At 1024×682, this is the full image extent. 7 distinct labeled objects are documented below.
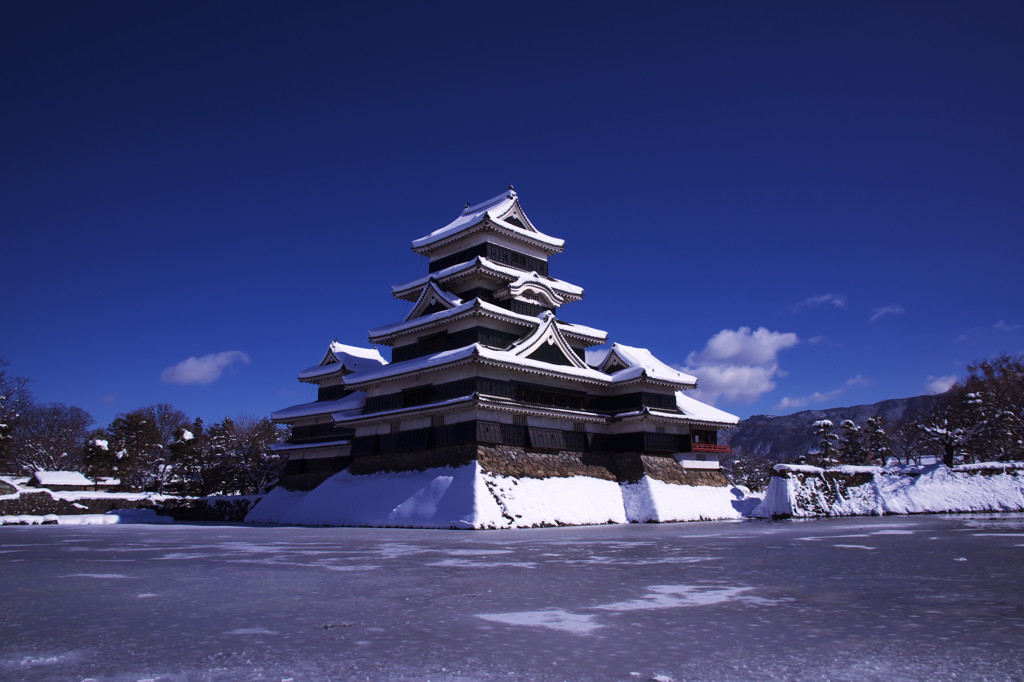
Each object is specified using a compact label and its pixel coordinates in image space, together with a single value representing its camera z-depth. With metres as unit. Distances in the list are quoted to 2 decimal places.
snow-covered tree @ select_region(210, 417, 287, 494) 55.72
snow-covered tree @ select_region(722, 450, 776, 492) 66.75
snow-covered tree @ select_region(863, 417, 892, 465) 61.50
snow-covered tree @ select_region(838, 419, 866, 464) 58.84
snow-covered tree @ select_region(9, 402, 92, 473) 73.62
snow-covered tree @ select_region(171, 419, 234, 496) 55.38
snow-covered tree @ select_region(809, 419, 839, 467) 58.53
